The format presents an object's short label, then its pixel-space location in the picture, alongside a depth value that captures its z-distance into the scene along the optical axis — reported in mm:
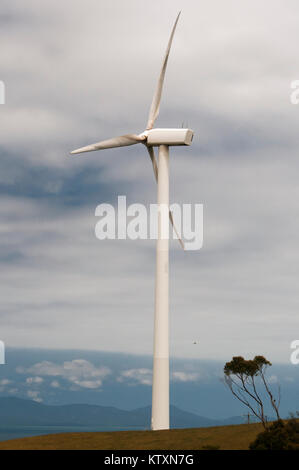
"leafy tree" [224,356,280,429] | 89312
